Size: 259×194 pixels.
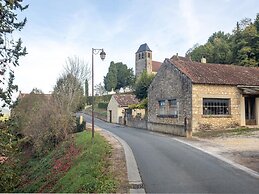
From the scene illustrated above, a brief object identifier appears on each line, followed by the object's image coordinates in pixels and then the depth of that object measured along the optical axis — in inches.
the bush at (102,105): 1684.9
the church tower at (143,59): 2114.3
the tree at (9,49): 249.4
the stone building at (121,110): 1047.4
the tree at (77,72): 1005.6
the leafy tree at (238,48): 999.3
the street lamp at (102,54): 498.0
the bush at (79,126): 756.9
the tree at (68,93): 723.5
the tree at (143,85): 1077.8
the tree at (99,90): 2106.1
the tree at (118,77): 2076.8
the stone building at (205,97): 616.7
